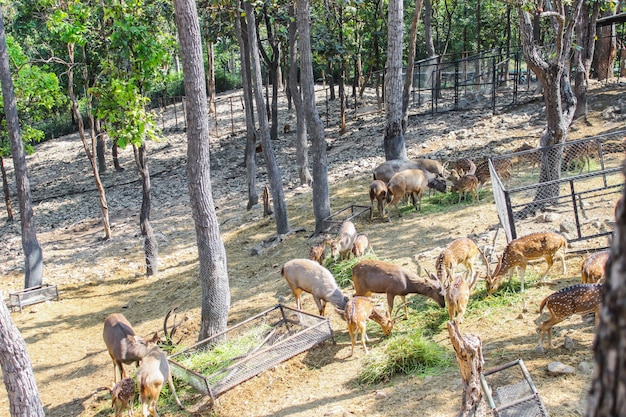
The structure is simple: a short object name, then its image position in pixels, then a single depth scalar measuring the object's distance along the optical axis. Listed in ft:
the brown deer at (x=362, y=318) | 26.89
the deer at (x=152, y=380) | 25.76
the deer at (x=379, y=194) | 47.01
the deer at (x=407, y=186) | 46.93
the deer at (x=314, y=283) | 31.42
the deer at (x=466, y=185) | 45.16
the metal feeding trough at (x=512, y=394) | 17.43
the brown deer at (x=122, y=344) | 30.96
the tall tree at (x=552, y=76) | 37.32
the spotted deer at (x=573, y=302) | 22.49
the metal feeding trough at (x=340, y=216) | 46.54
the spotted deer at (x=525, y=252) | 28.60
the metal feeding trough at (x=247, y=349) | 26.55
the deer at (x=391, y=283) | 29.58
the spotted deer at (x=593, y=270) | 26.03
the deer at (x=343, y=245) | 38.75
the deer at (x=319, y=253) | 38.52
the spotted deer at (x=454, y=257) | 30.81
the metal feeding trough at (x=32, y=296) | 48.52
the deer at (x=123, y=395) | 26.53
